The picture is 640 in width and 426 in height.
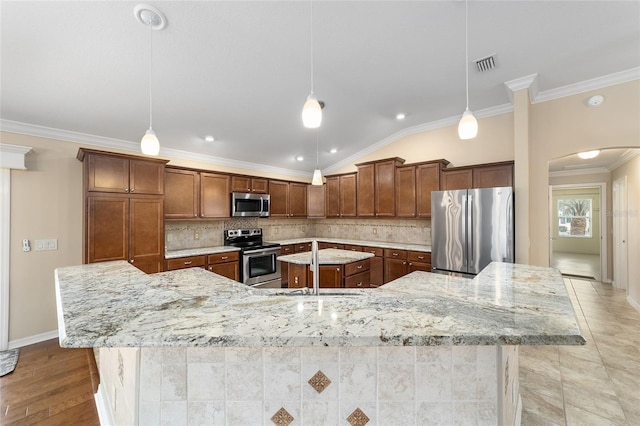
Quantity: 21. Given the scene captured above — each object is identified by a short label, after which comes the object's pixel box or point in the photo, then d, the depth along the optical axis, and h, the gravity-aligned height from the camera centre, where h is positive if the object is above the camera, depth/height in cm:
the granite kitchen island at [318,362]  79 -51
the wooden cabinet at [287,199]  528 +34
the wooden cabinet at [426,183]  406 +50
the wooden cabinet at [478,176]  345 +53
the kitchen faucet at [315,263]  176 -33
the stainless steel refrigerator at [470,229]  303 -19
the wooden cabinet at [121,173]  308 +54
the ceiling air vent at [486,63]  251 +150
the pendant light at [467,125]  182 +62
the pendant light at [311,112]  160 +63
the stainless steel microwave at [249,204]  462 +19
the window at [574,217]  799 -11
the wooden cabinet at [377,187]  459 +50
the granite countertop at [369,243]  422 -54
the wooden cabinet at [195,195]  395 +33
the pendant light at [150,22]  177 +139
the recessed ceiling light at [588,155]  361 +83
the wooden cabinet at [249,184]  470 +57
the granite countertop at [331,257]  289 -51
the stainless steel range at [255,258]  441 -75
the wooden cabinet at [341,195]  525 +40
